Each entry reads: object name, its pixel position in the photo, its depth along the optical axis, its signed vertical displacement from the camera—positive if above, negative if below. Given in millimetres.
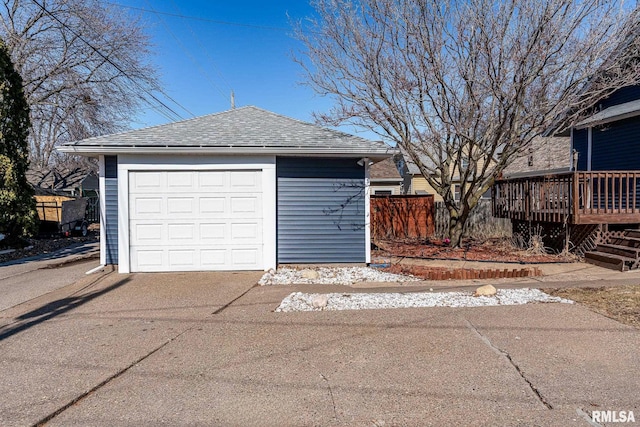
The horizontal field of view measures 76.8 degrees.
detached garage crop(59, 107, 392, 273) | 8211 +143
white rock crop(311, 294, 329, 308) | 5625 -1334
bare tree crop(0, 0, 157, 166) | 17016 +6223
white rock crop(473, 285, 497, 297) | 6000 -1290
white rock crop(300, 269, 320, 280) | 7652 -1305
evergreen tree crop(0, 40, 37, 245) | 10977 +1388
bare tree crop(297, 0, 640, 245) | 8977 +3027
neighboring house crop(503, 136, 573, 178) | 19625 +2292
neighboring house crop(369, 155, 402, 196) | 27095 +1683
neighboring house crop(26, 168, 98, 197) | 23172 +1742
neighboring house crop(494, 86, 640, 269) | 8844 +313
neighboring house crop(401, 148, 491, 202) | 25595 +1439
